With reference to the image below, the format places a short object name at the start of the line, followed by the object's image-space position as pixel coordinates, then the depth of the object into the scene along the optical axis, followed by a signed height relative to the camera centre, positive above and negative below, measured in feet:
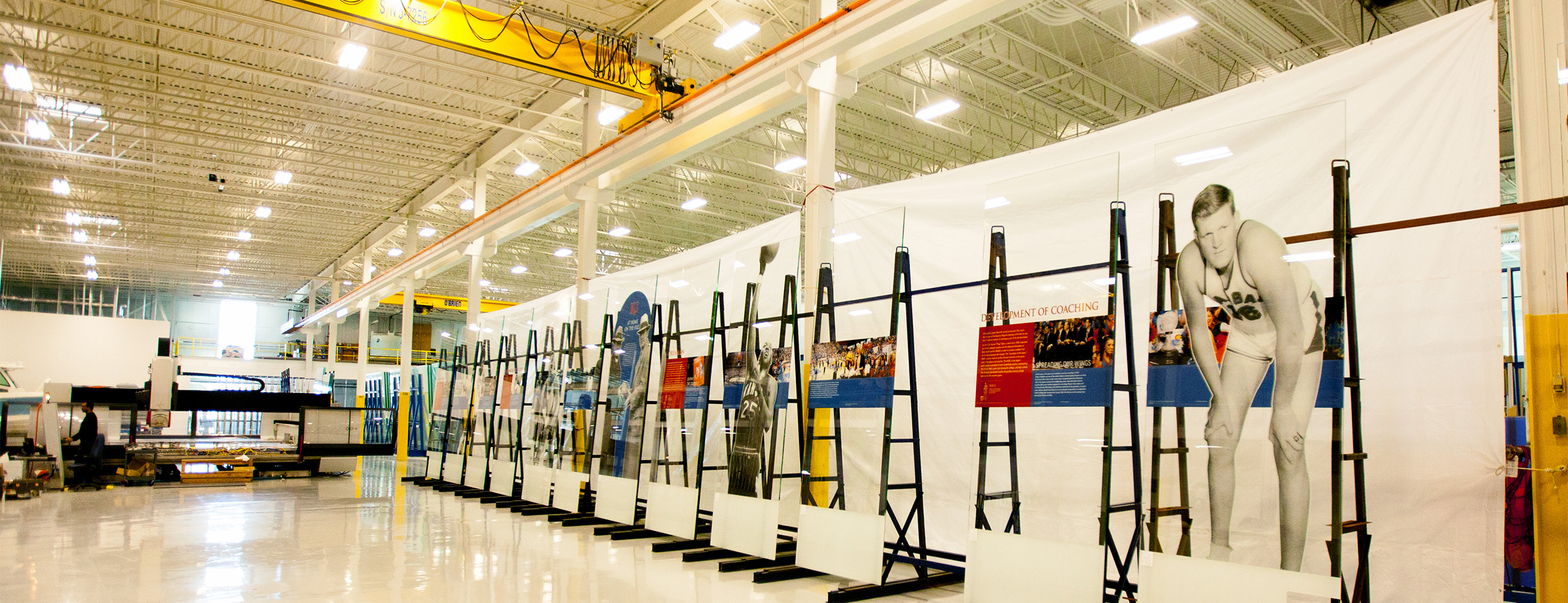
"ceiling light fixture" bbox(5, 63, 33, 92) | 41.39 +13.85
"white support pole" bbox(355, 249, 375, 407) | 81.00 +3.75
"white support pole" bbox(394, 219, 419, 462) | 66.28 +0.08
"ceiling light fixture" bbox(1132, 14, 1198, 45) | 36.27 +15.19
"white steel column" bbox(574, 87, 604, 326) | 41.27 +7.94
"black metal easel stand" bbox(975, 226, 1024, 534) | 15.60 -0.76
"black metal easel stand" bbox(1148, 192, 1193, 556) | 13.15 -0.84
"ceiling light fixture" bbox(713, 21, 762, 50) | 36.50 +14.56
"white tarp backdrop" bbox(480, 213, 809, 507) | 24.57 +2.94
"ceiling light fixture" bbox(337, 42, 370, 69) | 39.22 +14.25
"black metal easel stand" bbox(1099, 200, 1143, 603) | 14.02 -0.84
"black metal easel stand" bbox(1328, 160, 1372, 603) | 11.66 -0.97
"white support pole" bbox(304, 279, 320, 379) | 101.82 +2.12
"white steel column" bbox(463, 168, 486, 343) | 54.96 +7.11
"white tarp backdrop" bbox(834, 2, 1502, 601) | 12.64 +1.53
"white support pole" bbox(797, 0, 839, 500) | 25.04 +6.00
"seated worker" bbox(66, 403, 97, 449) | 44.62 -3.44
